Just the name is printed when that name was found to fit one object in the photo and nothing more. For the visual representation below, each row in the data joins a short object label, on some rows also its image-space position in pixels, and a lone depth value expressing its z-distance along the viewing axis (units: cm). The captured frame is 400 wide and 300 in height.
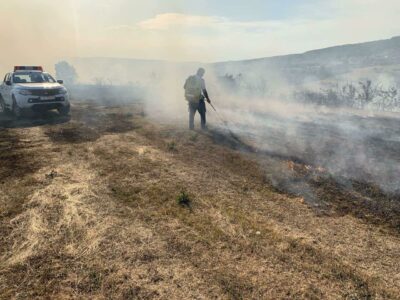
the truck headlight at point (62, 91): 1451
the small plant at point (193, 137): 1070
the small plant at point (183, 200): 602
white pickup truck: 1379
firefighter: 1209
